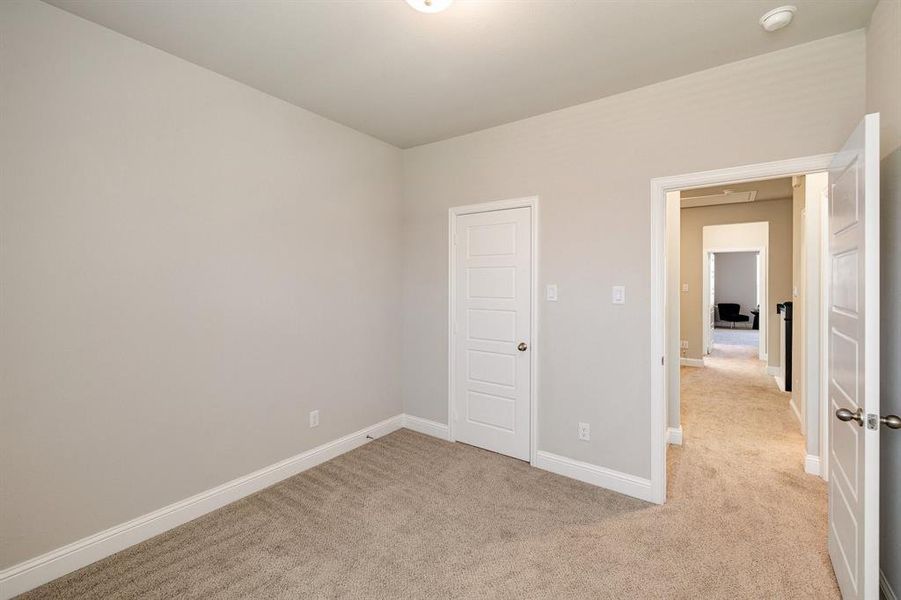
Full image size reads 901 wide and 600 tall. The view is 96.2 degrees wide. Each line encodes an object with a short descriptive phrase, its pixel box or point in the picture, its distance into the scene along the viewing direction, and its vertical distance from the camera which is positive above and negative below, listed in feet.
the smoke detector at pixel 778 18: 6.23 +4.45
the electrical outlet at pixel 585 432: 9.65 -3.15
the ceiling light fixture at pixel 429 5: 5.95 +4.40
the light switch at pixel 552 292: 10.12 +0.22
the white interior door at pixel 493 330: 10.79 -0.82
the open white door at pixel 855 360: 4.68 -0.79
